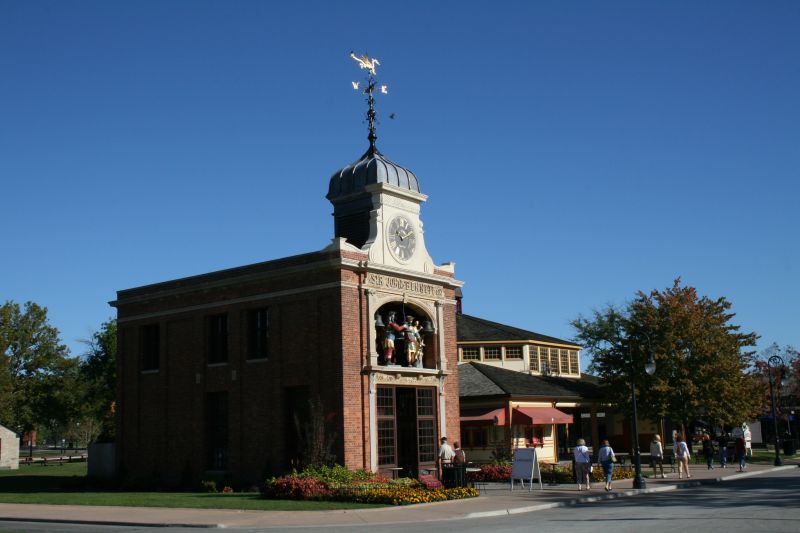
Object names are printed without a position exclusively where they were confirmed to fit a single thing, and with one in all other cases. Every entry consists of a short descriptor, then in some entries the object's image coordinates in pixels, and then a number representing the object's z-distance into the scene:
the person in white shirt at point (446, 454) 28.72
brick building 30.42
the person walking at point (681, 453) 33.09
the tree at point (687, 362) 43.72
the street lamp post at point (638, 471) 27.90
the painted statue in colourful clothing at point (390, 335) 31.91
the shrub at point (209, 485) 30.98
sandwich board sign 28.22
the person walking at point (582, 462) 28.58
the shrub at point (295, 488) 25.52
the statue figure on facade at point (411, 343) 32.84
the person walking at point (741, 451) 37.59
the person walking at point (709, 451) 39.28
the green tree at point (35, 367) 73.88
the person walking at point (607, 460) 28.52
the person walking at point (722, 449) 40.22
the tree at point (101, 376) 70.69
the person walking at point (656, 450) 33.85
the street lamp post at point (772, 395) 41.78
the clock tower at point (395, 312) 30.94
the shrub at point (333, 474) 27.50
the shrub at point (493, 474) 33.25
